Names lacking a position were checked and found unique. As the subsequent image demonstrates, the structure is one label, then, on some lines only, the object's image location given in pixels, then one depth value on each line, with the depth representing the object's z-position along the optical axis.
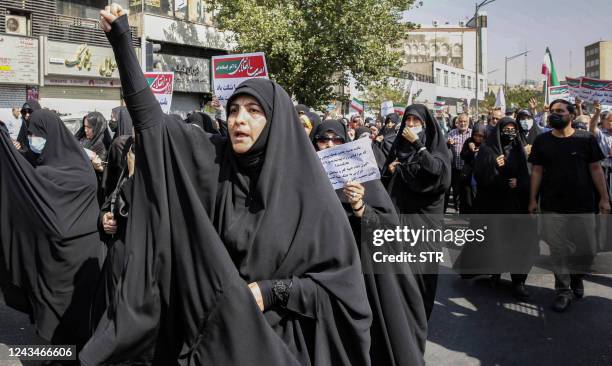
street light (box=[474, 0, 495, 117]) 24.21
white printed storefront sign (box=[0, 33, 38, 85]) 18.88
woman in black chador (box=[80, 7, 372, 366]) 2.04
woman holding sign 3.14
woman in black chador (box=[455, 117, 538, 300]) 6.21
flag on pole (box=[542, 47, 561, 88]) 13.59
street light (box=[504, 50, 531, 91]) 46.94
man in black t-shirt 5.44
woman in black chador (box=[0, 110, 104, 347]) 4.30
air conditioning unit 19.29
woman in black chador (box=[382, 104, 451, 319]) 5.13
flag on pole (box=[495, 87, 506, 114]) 13.42
